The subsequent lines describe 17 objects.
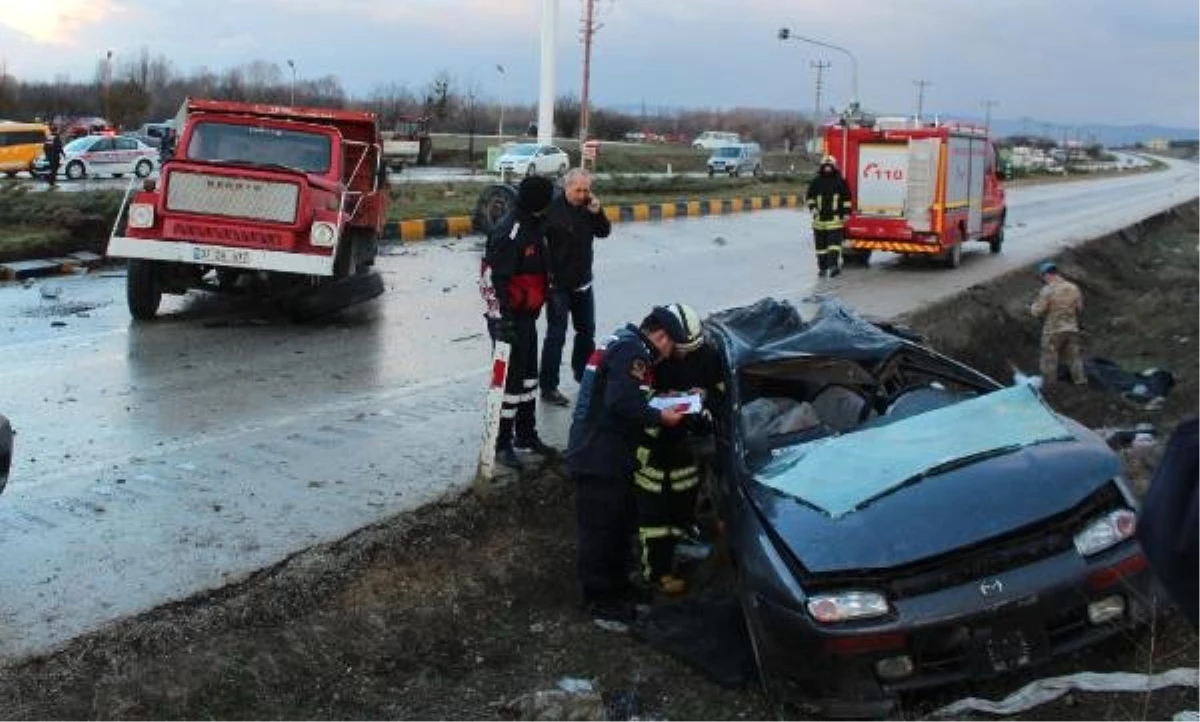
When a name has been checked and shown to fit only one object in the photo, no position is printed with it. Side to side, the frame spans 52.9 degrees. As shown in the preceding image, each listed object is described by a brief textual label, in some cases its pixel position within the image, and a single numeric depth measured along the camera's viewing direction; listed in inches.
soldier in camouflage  447.8
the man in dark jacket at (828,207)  651.5
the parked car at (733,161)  2178.2
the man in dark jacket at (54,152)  1252.6
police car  1519.4
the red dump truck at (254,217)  446.6
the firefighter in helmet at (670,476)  222.5
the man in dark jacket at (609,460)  213.9
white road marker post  249.9
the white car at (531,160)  1697.8
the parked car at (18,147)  1542.8
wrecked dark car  167.8
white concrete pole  1708.9
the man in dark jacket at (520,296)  275.6
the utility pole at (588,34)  2362.2
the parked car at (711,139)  3517.7
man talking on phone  314.8
